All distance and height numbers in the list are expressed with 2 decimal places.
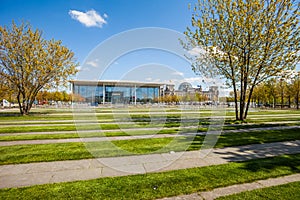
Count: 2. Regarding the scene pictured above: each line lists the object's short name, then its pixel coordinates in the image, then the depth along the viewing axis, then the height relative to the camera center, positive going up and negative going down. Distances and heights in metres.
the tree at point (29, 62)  19.22 +4.50
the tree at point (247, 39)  12.52 +4.91
